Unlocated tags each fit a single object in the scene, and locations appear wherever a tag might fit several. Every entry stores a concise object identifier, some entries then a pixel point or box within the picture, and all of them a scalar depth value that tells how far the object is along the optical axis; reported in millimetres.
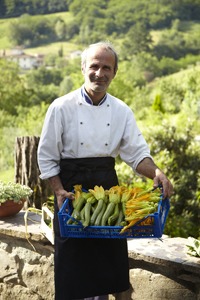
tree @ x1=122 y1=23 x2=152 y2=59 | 84312
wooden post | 4113
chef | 2494
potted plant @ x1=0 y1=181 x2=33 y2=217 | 3615
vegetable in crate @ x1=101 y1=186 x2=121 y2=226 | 2211
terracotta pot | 3639
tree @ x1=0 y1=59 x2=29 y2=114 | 57531
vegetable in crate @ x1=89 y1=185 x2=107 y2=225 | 2266
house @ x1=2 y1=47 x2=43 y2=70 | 79469
